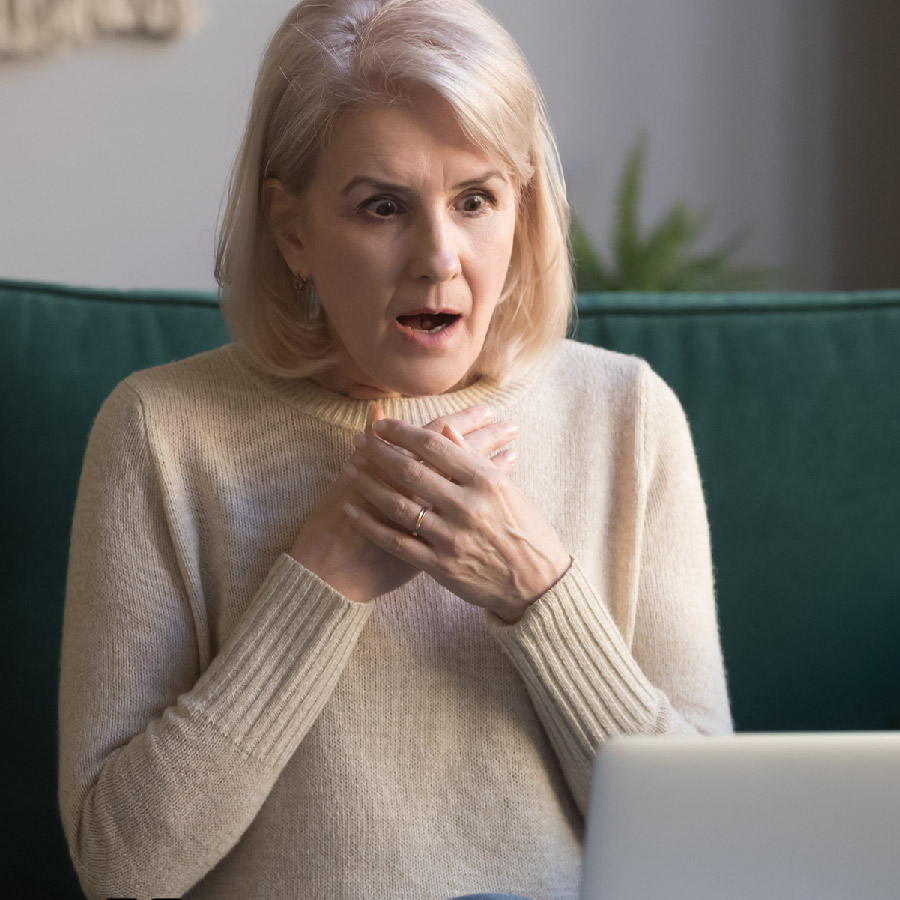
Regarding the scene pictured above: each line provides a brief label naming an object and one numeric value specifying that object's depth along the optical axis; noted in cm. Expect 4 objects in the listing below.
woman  147
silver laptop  116
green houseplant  269
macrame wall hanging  252
